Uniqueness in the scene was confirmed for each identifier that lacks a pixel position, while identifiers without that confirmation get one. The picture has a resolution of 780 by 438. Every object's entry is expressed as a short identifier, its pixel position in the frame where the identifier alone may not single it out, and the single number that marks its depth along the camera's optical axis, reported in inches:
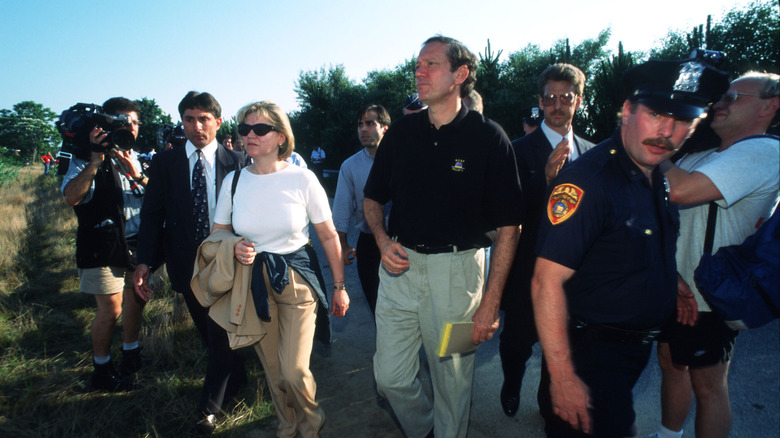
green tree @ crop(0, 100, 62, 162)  3400.6
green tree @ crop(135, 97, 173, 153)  1782.7
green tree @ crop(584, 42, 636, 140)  689.6
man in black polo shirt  95.4
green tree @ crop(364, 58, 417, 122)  1208.8
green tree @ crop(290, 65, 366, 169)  1138.0
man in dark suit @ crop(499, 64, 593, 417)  122.0
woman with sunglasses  108.1
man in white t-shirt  78.0
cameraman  139.5
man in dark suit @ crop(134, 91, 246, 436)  126.8
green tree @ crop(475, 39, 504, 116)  1017.1
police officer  66.4
